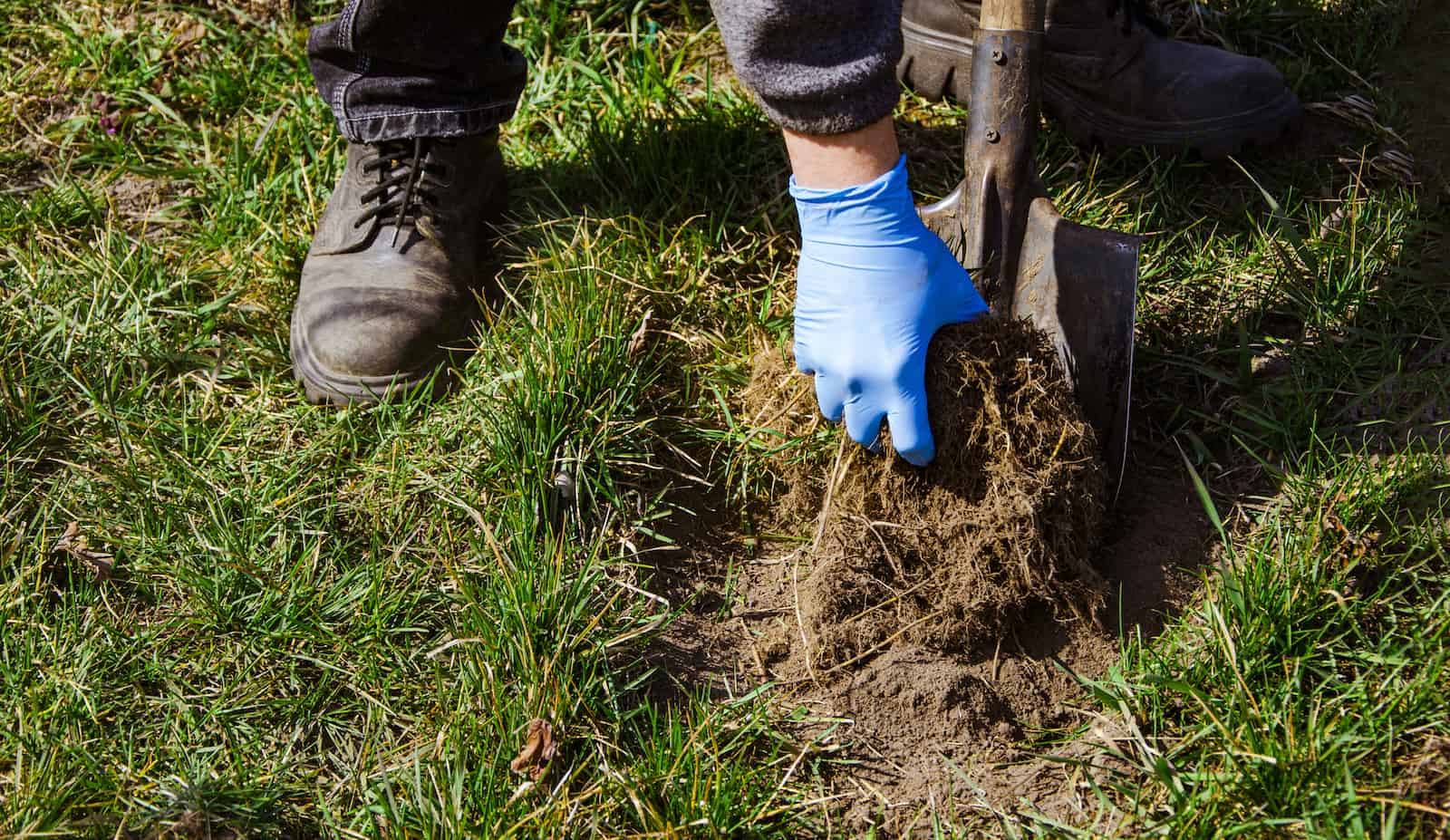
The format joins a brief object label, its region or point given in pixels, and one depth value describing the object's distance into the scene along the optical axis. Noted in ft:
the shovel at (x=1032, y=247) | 5.94
